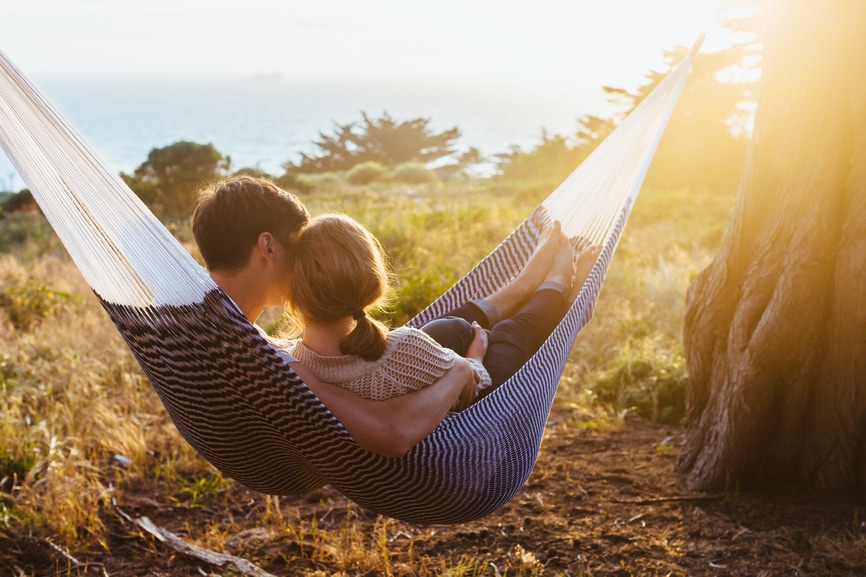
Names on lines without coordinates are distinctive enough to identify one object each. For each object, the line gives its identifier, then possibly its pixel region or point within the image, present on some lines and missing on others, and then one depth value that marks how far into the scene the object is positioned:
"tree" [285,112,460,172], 19.23
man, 1.27
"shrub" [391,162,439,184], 14.09
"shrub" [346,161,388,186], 14.94
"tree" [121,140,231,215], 8.22
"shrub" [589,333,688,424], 2.61
